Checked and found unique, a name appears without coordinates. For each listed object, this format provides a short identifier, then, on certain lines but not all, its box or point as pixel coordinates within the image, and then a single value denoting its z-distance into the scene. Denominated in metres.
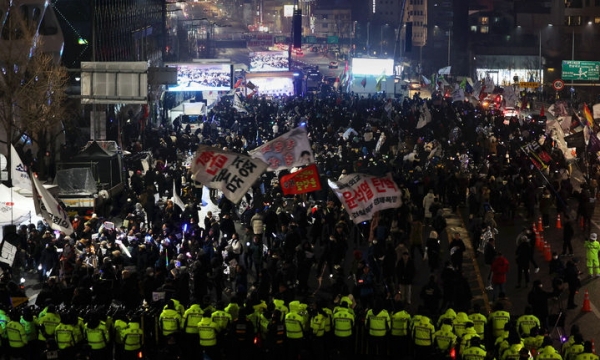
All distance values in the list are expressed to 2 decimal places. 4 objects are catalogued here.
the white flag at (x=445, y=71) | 80.55
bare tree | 41.31
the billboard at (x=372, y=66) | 90.44
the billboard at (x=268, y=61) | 97.99
